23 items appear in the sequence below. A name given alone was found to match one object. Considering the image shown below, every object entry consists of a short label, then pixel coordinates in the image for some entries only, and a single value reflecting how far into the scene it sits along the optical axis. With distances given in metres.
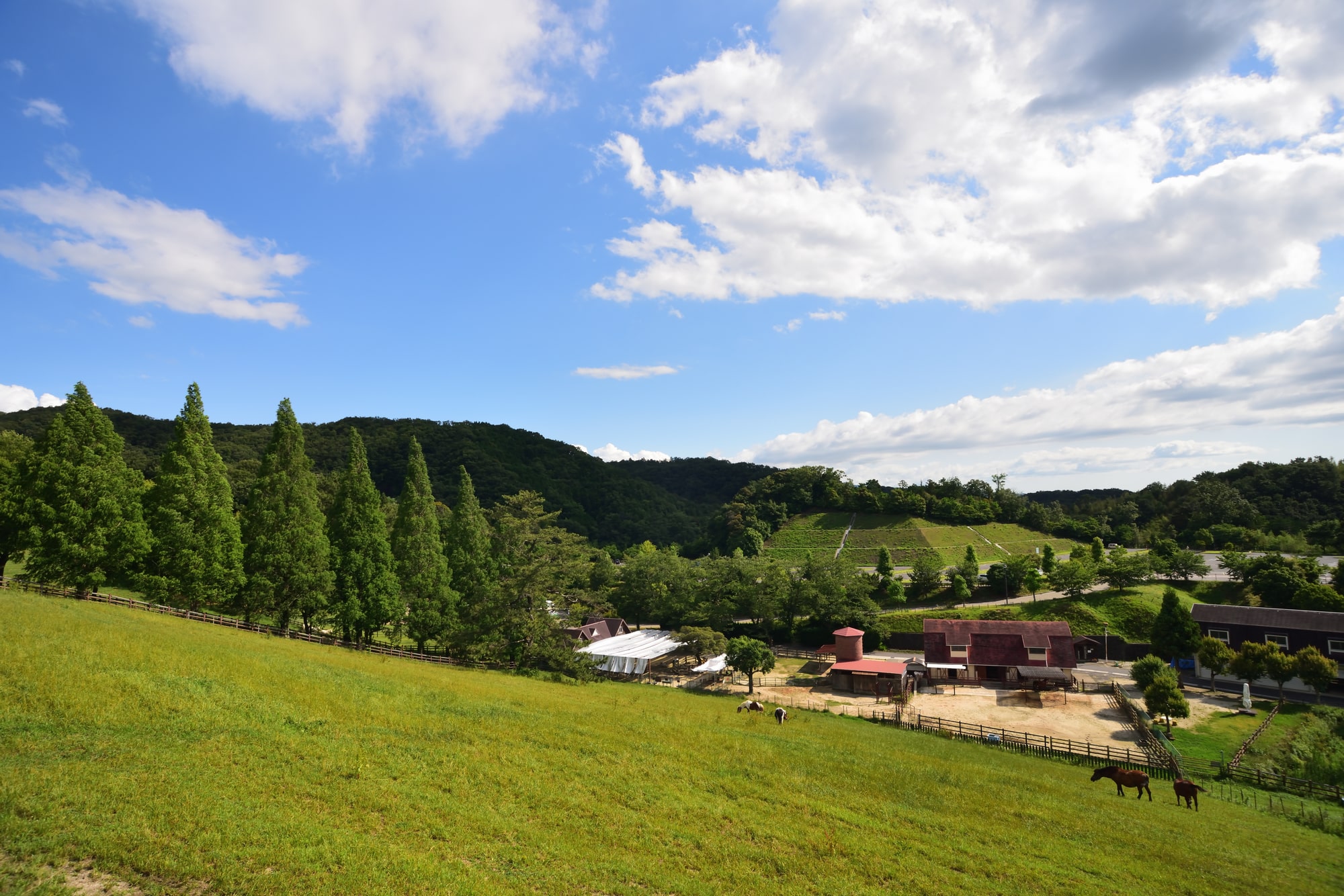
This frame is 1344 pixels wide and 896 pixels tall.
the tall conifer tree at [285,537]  28.25
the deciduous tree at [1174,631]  39.00
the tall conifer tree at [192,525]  26.00
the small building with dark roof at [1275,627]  37.31
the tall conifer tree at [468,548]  37.38
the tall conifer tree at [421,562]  33.28
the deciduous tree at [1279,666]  33.59
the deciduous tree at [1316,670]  32.69
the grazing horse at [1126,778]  18.94
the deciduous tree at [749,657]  38.31
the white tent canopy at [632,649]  42.38
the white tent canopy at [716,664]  40.97
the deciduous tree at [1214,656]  35.91
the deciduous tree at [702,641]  44.41
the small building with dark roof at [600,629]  53.69
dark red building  41.69
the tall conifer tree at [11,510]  23.78
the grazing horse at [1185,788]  18.66
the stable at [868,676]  39.00
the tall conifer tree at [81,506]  23.62
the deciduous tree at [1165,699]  29.42
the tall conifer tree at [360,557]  30.88
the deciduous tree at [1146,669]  33.88
